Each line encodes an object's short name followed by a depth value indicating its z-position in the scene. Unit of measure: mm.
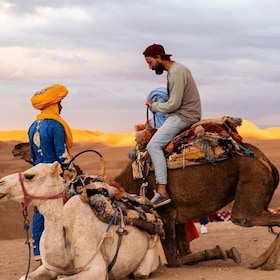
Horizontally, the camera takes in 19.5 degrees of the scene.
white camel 7965
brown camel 9711
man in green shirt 9641
